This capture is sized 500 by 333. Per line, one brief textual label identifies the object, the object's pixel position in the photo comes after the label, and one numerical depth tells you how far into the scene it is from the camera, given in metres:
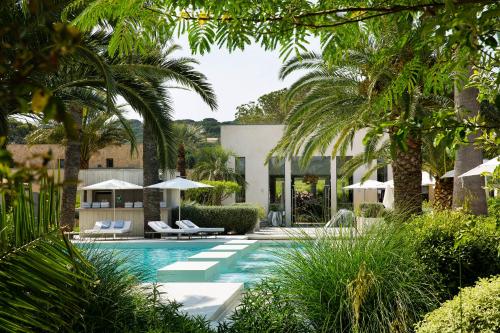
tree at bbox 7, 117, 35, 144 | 60.88
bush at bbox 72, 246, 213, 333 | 4.73
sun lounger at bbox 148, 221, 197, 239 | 21.52
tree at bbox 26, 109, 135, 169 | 31.92
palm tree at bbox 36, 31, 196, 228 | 12.89
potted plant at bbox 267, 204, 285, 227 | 32.42
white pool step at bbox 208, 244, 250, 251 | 16.05
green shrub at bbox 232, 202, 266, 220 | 27.12
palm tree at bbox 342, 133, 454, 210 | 22.53
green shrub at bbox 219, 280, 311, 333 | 5.12
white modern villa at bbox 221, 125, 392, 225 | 33.69
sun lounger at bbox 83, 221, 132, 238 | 22.19
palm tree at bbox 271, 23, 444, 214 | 14.34
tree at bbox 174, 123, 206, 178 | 45.13
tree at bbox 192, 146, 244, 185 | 34.97
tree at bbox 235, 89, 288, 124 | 59.78
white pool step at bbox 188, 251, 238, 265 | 13.48
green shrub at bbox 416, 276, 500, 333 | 4.23
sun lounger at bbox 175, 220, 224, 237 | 22.09
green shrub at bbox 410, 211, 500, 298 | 6.85
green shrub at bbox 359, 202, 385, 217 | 24.27
